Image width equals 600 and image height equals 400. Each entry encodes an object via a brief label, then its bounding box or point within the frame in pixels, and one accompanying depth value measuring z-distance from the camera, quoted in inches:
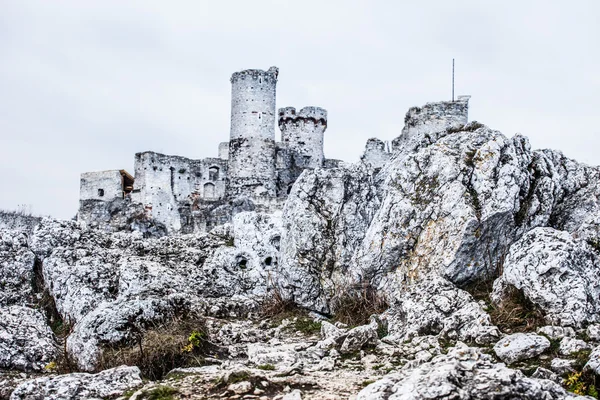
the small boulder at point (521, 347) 222.8
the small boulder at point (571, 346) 219.8
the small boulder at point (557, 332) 235.1
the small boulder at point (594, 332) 228.2
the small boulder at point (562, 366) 204.4
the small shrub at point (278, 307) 367.9
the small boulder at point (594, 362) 195.2
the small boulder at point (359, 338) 252.5
